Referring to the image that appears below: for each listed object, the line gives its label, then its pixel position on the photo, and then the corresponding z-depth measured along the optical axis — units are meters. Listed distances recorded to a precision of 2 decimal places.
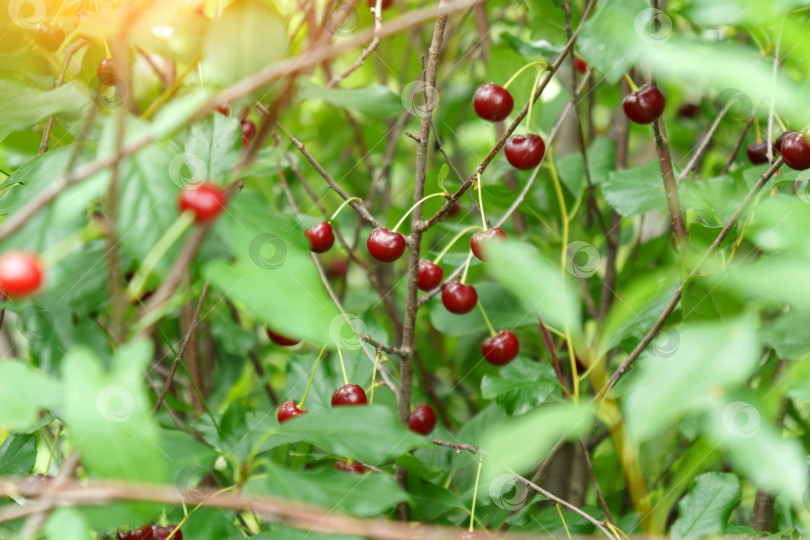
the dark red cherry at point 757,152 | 0.93
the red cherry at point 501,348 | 0.89
